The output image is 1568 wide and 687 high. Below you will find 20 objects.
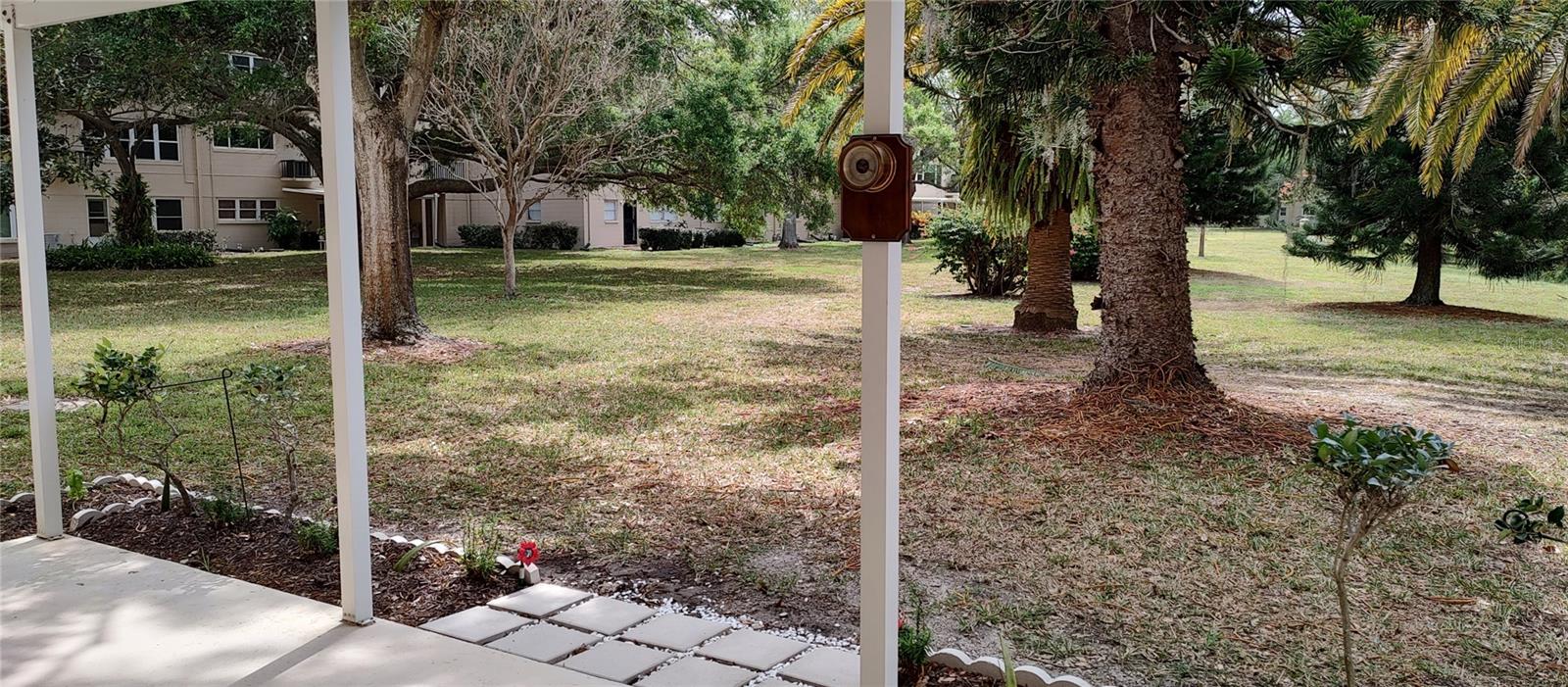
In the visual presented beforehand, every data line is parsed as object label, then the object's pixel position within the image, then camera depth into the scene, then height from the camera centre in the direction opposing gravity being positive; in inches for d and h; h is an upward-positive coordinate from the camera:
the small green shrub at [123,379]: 146.3 -19.8
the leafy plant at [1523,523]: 82.9 -21.9
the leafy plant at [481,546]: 132.0 -41.0
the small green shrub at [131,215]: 658.8 +11.1
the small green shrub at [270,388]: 145.3 -21.2
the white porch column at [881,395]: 77.2 -11.8
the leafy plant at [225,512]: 149.6 -38.3
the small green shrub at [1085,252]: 529.7 -7.7
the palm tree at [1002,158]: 268.1 +21.0
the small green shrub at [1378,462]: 83.9 -17.3
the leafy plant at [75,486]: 152.9 -35.4
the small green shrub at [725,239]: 937.5 -3.7
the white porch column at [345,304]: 106.2 -7.1
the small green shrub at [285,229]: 842.8 +3.0
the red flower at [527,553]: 132.3 -38.5
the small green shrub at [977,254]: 461.1 -8.1
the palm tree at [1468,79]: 209.3 +34.2
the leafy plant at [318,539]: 139.7 -39.0
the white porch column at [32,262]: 135.9 -3.7
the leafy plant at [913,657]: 102.5 -39.8
